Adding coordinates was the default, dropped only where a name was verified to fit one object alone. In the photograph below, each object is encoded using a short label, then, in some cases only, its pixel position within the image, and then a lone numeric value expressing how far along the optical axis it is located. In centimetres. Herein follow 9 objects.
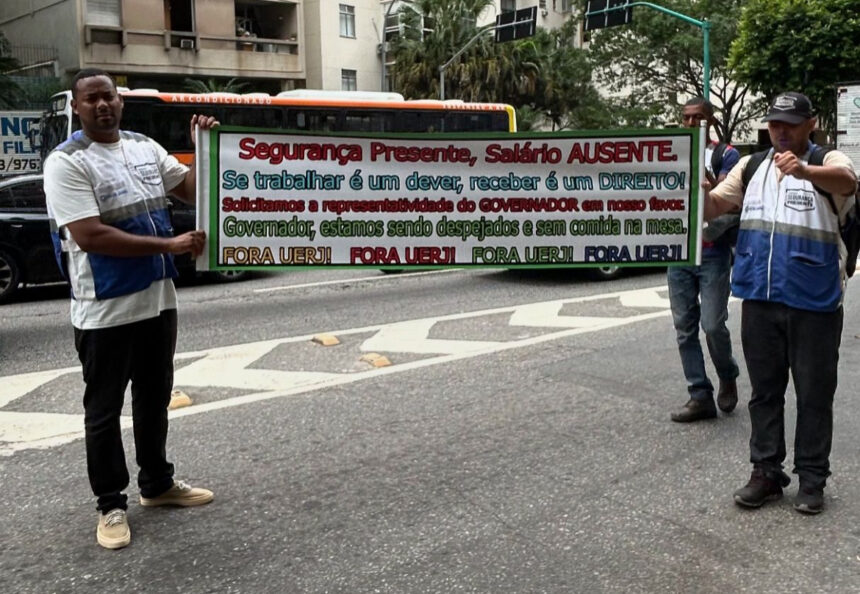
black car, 1141
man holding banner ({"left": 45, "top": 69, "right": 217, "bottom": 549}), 368
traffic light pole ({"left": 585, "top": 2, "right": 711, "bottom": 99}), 2358
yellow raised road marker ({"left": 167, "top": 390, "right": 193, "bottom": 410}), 600
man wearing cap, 392
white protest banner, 443
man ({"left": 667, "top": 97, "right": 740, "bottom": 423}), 513
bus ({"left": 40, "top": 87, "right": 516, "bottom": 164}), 1517
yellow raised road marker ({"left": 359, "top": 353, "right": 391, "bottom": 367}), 715
